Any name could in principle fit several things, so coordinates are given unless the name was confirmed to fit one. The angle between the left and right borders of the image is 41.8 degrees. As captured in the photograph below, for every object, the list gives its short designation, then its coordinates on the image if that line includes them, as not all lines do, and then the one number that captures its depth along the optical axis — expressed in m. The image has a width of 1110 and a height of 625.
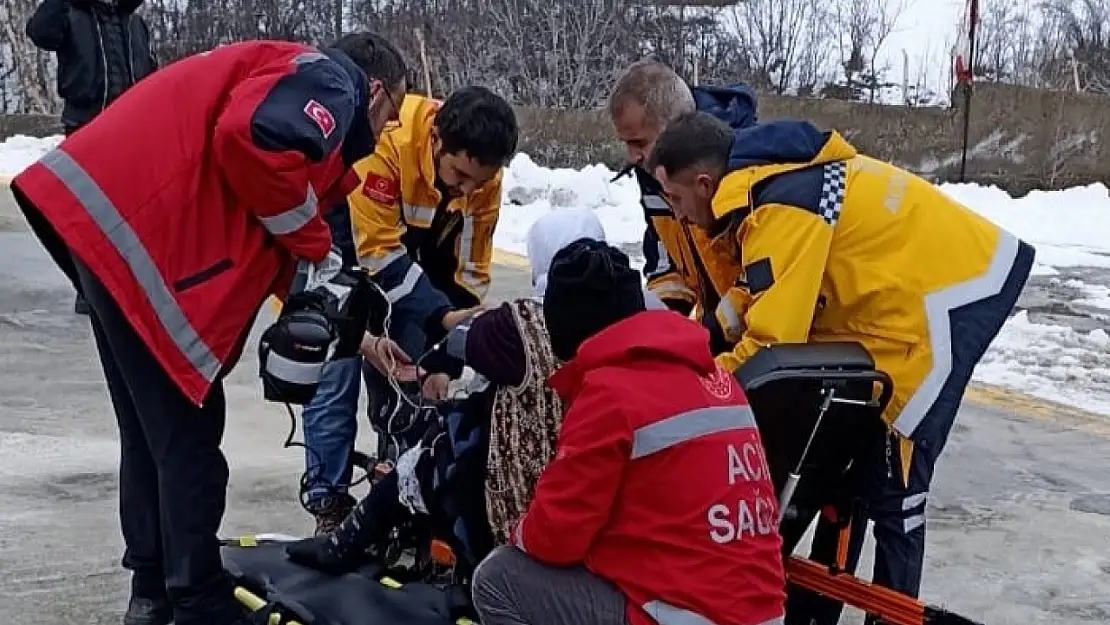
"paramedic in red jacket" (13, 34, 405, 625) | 3.09
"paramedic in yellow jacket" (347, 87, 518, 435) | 3.83
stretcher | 3.21
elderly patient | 3.18
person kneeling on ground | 2.65
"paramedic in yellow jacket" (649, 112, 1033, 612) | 3.30
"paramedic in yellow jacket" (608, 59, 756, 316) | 3.97
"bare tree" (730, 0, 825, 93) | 21.44
